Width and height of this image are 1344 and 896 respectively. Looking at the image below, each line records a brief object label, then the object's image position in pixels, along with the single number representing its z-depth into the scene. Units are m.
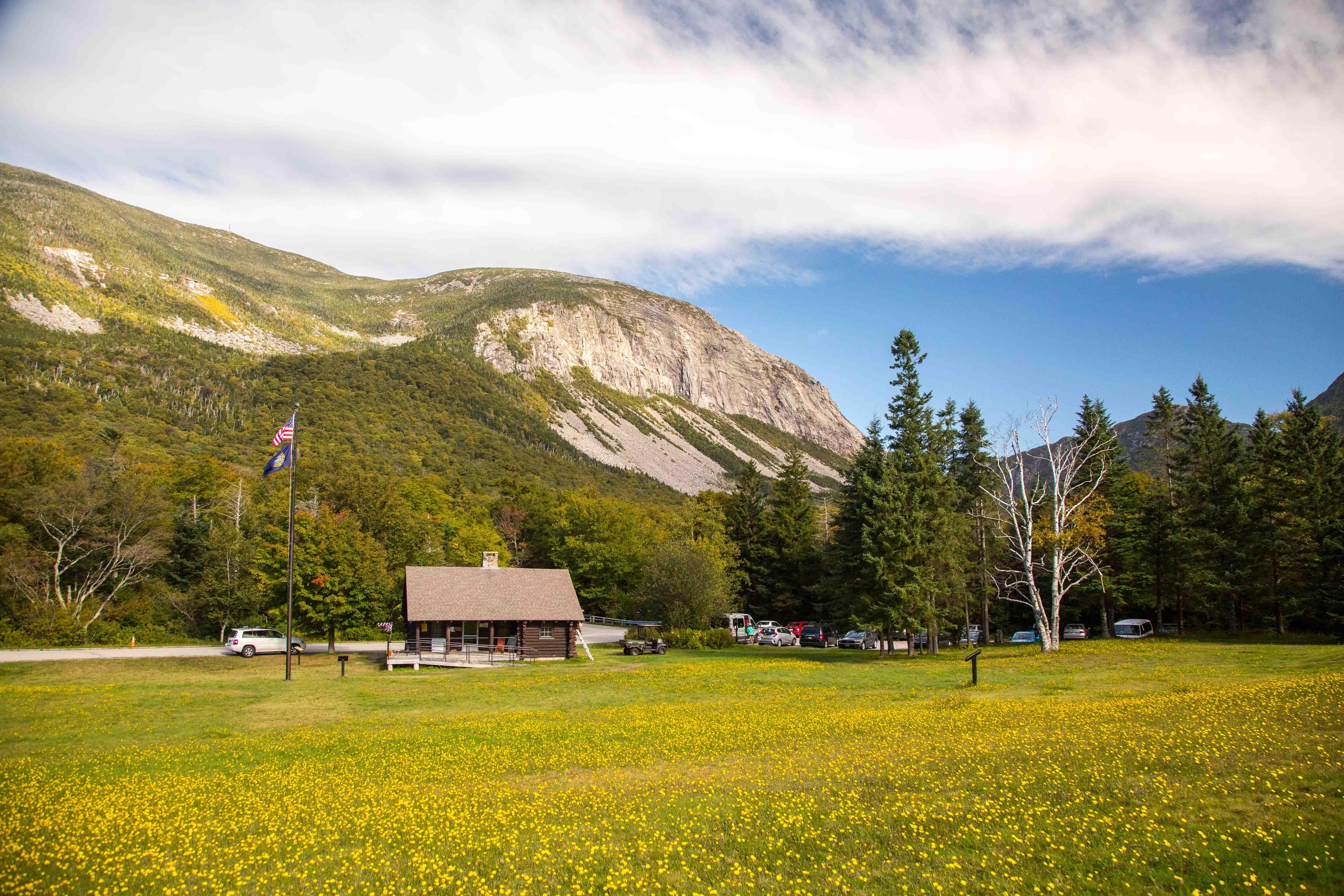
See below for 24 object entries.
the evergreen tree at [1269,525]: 41.28
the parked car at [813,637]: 56.19
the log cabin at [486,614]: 44.91
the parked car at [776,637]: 56.34
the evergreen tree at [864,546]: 41.53
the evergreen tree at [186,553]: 58.31
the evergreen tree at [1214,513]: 43.84
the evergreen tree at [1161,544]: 47.38
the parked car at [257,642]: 44.97
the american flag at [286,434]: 31.12
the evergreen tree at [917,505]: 41.25
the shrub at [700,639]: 51.09
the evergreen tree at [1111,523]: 49.91
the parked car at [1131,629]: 49.25
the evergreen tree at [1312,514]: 37.00
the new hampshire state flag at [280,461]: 30.78
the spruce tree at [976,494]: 49.66
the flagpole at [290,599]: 31.16
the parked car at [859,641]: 53.50
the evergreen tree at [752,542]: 70.38
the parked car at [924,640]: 59.22
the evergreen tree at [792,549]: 68.00
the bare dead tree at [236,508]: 61.94
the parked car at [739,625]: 59.34
